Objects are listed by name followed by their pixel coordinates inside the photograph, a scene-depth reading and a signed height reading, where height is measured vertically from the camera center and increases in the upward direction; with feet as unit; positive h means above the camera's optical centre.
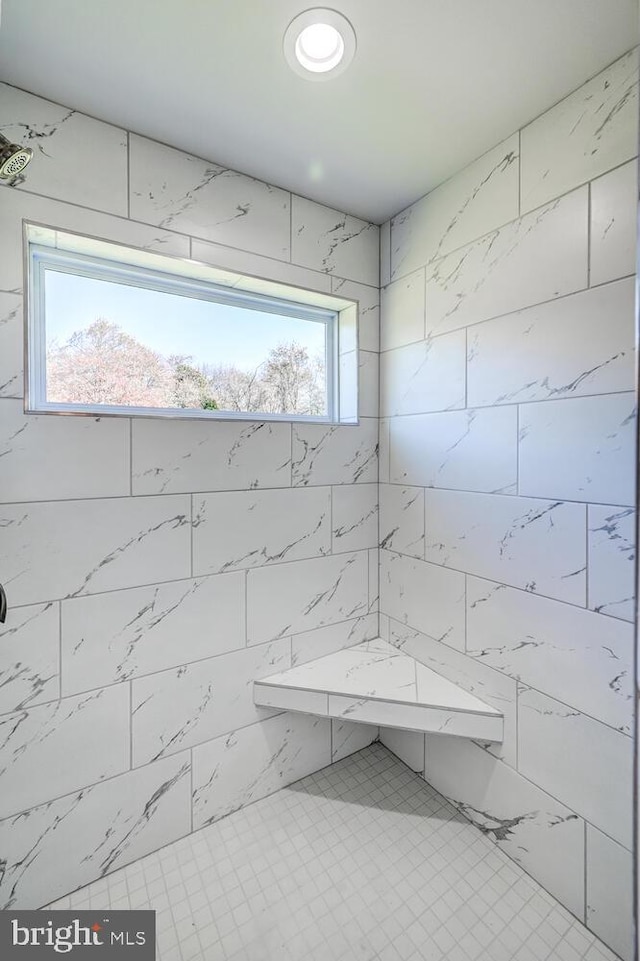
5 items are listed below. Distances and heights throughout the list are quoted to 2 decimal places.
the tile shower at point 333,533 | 3.64 -0.60
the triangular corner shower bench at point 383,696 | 4.59 -2.58
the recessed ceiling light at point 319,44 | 3.18 +3.51
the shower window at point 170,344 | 4.33 +1.64
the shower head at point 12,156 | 2.74 +2.15
